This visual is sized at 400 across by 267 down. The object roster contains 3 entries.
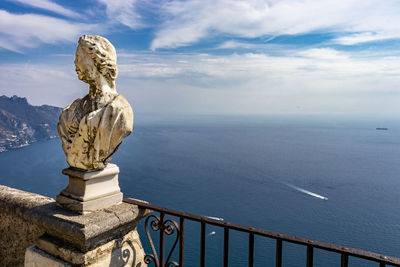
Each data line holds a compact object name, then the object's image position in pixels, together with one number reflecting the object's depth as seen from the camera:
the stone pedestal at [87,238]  2.30
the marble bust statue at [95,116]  2.44
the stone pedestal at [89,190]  2.48
